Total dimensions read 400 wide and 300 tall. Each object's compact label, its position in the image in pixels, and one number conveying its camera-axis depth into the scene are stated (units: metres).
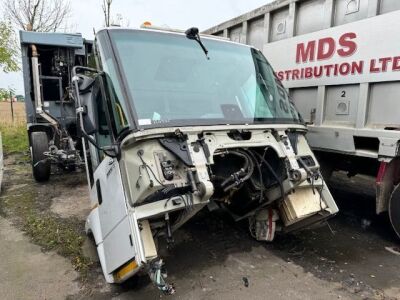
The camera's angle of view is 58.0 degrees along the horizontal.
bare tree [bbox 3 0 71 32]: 17.12
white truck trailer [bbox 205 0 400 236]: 3.42
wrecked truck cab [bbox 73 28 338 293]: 2.60
